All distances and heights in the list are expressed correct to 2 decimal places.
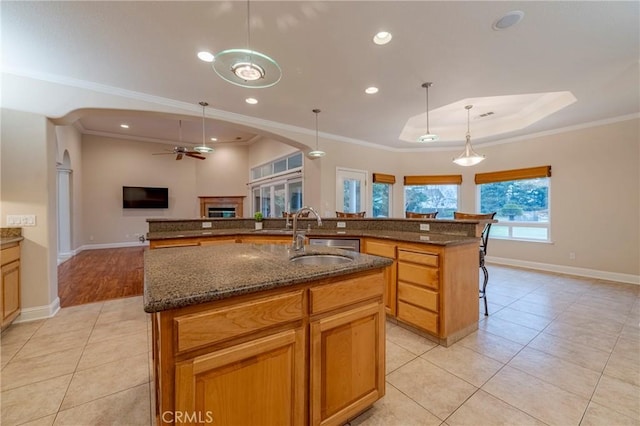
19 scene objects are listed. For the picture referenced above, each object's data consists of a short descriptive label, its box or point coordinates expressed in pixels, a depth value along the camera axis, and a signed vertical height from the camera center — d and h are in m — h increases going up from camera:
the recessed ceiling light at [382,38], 2.25 +1.59
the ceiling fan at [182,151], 5.61 +1.35
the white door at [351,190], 5.53 +0.46
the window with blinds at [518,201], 5.03 +0.17
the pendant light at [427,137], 3.27 +0.96
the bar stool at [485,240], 2.87 -0.37
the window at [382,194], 6.18 +0.40
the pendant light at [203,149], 4.55 +1.13
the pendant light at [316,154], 4.29 +0.97
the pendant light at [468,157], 3.85 +0.80
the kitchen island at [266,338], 0.89 -0.55
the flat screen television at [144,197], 7.50 +0.44
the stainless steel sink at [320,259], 1.67 -0.33
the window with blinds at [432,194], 6.26 +0.41
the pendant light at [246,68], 1.38 +0.85
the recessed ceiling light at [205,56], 2.54 +1.60
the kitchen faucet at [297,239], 1.78 -0.21
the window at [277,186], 6.26 +0.71
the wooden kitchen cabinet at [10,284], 2.36 -0.71
